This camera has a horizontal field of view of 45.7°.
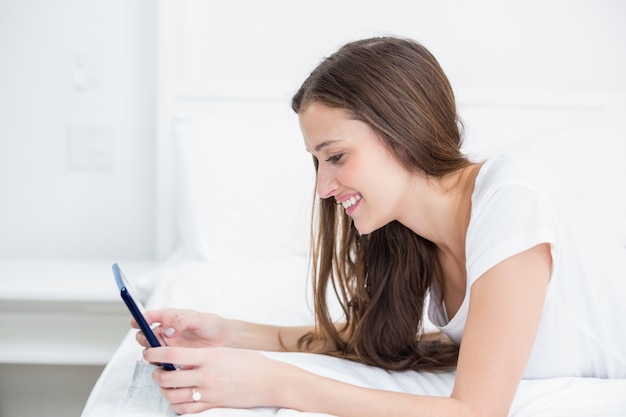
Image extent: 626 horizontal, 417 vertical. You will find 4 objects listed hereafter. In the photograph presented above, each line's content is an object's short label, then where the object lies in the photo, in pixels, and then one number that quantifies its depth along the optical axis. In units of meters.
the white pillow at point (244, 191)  1.94
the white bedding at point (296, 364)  0.94
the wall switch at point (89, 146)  2.28
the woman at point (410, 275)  0.90
